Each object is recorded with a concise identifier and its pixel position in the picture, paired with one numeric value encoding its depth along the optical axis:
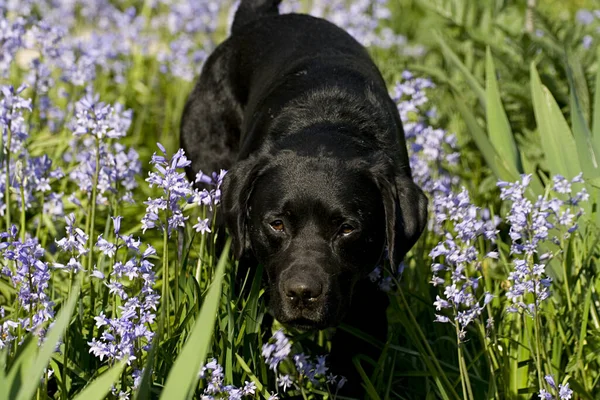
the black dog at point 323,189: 6.07
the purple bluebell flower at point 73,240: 4.97
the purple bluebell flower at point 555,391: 4.84
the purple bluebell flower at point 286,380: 5.24
